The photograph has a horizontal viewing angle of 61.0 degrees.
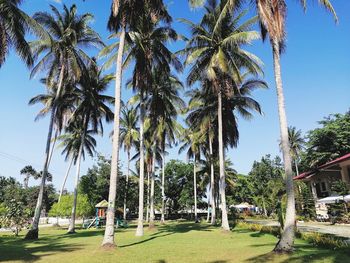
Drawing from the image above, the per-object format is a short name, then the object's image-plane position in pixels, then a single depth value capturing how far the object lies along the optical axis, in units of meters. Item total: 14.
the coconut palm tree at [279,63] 11.26
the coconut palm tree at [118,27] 14.18
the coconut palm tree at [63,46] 23.55
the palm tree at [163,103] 27.12
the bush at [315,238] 11.82
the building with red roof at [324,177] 29.49
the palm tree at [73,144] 41.15
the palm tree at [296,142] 61.72
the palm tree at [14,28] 15.72
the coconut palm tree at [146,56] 21.33
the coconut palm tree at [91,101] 27.38
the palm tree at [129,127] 39.94
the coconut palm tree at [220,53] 21.62
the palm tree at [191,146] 40.06
